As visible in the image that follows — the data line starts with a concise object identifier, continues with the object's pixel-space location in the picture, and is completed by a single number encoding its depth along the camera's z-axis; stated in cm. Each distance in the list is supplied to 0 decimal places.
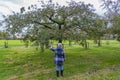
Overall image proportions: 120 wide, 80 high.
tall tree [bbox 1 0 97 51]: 705
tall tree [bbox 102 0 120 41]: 621
